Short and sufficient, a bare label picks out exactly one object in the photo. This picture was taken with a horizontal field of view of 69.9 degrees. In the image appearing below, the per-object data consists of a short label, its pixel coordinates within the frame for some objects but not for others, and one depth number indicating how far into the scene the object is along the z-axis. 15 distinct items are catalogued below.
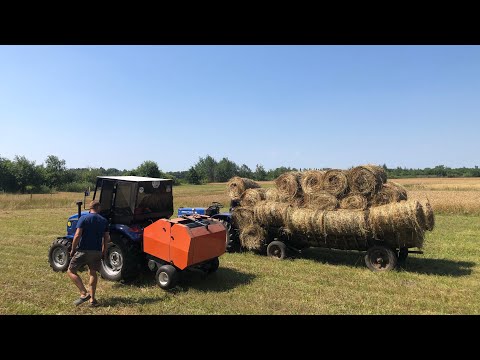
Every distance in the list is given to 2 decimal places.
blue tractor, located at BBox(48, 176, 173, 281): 7.14
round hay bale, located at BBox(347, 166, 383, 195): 8.57
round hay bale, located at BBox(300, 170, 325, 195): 9.29
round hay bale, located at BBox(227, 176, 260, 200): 11.01
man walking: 5.95
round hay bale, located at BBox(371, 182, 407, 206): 8.35
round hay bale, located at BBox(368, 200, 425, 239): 7.56
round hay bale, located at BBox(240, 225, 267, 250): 9.98
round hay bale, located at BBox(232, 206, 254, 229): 10.24
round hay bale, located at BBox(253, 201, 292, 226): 9.39
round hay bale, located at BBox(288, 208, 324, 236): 8.71
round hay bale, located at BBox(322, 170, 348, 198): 8.89
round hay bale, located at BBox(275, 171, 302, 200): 9.66
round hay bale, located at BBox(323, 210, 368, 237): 8.16
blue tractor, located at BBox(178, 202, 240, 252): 10.55
